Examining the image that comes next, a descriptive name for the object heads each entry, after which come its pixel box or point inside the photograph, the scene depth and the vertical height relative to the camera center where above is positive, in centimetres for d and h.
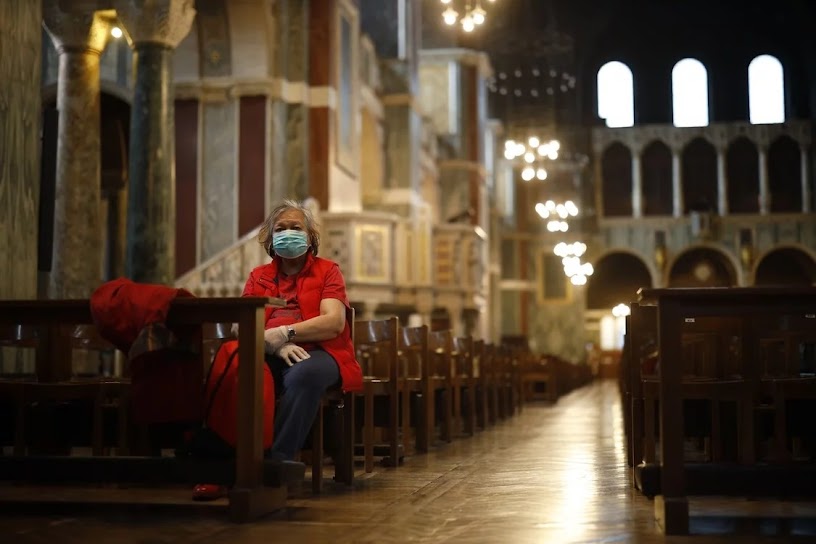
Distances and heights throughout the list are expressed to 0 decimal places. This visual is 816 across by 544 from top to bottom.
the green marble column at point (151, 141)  1104 +219
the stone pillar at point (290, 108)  1675 +378
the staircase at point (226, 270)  1505 +127
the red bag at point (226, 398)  496 -14
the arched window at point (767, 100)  3794 +861
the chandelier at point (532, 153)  2688 +499
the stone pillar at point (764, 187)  3672 +556
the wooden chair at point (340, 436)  574 -37
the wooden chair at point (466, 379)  1052 -14
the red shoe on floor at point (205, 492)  520 -57
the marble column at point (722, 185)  3706 +570
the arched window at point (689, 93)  3838 +898
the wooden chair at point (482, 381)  1189 -18
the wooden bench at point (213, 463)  475 -40
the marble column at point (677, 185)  3747 +577
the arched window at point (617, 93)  3906 +917
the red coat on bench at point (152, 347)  468 +9
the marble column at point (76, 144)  1181 +231
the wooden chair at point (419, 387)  831 -17
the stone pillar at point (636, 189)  3788 +573
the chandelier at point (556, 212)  2767 +370
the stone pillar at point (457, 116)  2872 +625
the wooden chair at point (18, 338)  629 +17
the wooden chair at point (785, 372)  580 -7
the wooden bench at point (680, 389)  454 -11
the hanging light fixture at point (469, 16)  1630 +498
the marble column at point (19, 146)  647 +128
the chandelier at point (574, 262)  2744 +247
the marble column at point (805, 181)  3647 +572
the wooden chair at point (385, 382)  714 -11
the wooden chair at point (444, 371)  925 -6
